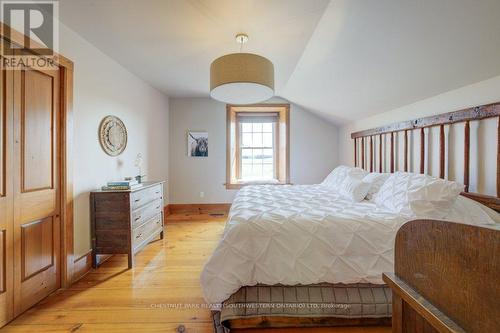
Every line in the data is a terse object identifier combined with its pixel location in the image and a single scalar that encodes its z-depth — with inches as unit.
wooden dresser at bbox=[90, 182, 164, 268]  91.0
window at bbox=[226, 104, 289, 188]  182.2
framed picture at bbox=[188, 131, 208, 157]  177.2
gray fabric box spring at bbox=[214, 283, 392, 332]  59.5
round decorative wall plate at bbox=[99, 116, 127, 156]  98.7
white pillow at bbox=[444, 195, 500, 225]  62.3
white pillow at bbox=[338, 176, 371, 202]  90.9
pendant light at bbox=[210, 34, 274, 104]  70.4
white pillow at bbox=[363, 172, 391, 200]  93.7
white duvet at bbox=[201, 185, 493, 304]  59.4
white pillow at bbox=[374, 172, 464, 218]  63.6
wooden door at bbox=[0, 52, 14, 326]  60.6
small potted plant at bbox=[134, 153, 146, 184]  126.9
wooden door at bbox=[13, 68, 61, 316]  65.0
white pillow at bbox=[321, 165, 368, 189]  113.0
